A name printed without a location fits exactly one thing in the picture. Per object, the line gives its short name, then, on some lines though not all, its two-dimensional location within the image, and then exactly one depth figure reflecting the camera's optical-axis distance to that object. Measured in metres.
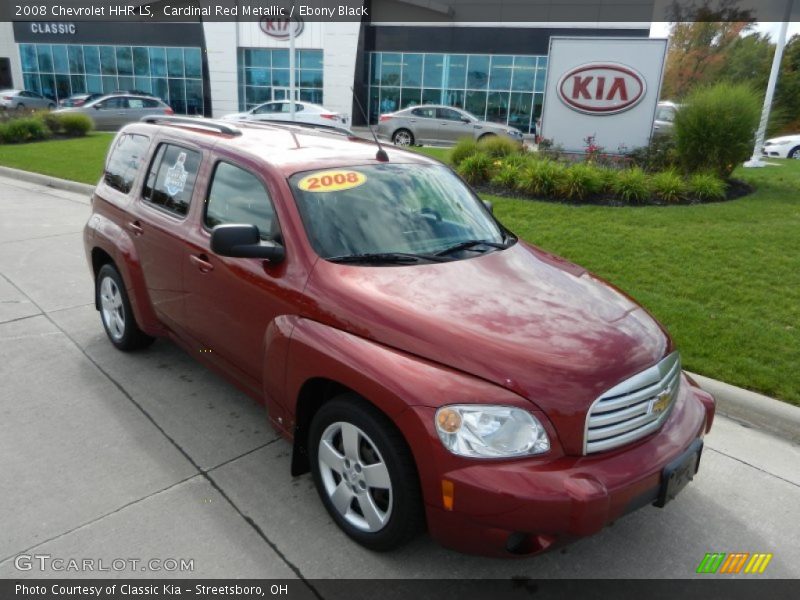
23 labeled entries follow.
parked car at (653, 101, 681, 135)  11.70
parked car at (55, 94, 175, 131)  24.39
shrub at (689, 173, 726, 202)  9.61
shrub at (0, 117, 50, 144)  19.95
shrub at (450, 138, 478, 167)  12.23
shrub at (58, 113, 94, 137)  21.34
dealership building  32.69
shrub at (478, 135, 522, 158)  12.32
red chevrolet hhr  2.34
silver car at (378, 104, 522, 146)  21.81
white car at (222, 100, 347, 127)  22.48
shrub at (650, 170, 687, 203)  9.50
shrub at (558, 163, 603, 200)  9.52
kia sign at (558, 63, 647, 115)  13.06
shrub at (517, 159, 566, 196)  9.69
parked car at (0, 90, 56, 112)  31.70
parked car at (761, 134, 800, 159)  21.89
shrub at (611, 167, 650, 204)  9.41
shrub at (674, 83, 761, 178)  10.77
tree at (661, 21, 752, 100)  43.59
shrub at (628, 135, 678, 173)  11.66
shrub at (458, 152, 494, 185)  10.81
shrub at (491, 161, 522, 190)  10.23
